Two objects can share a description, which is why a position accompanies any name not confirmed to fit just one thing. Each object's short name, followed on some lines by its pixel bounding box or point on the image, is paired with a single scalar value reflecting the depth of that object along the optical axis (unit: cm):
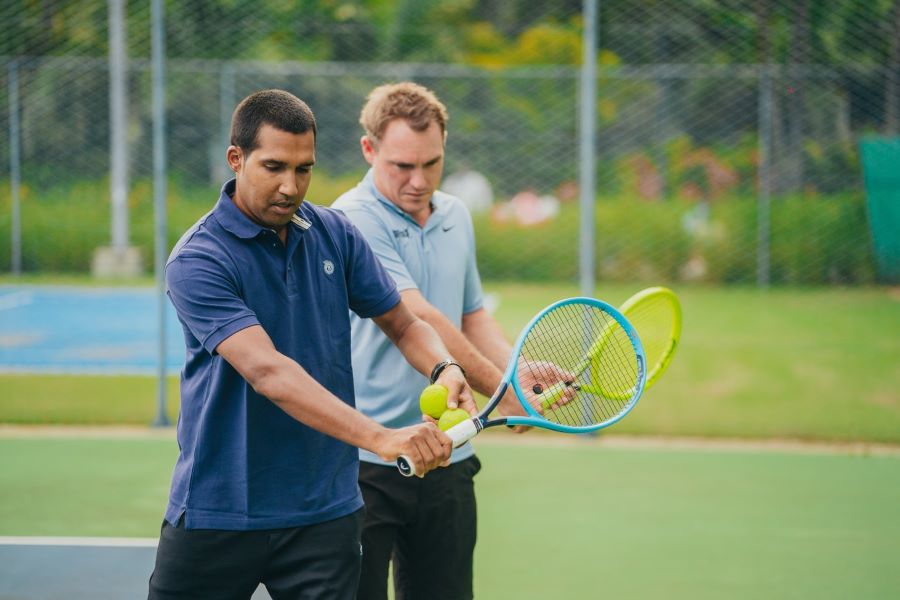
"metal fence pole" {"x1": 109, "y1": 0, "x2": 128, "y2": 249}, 2095
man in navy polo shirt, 497
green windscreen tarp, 2402
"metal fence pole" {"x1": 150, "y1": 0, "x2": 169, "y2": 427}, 1436
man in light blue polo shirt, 646
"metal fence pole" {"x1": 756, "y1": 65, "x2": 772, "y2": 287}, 2496
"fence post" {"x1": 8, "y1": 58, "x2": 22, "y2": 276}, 2266
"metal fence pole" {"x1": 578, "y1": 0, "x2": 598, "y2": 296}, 1437
